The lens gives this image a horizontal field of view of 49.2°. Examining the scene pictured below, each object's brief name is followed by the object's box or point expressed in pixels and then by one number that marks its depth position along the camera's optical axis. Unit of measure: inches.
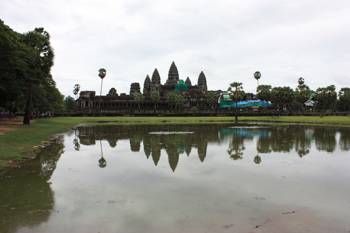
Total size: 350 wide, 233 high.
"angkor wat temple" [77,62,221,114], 4975.4
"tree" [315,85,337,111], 4817.2
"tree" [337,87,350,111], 4808.8
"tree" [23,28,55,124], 1648.6
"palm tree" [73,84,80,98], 5729.3
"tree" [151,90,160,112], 4913.9
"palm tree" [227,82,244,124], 3649.1
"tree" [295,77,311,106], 4416.8
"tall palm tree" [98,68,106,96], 4008.4
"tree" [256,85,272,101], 4497.5
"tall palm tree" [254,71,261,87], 4073.8
